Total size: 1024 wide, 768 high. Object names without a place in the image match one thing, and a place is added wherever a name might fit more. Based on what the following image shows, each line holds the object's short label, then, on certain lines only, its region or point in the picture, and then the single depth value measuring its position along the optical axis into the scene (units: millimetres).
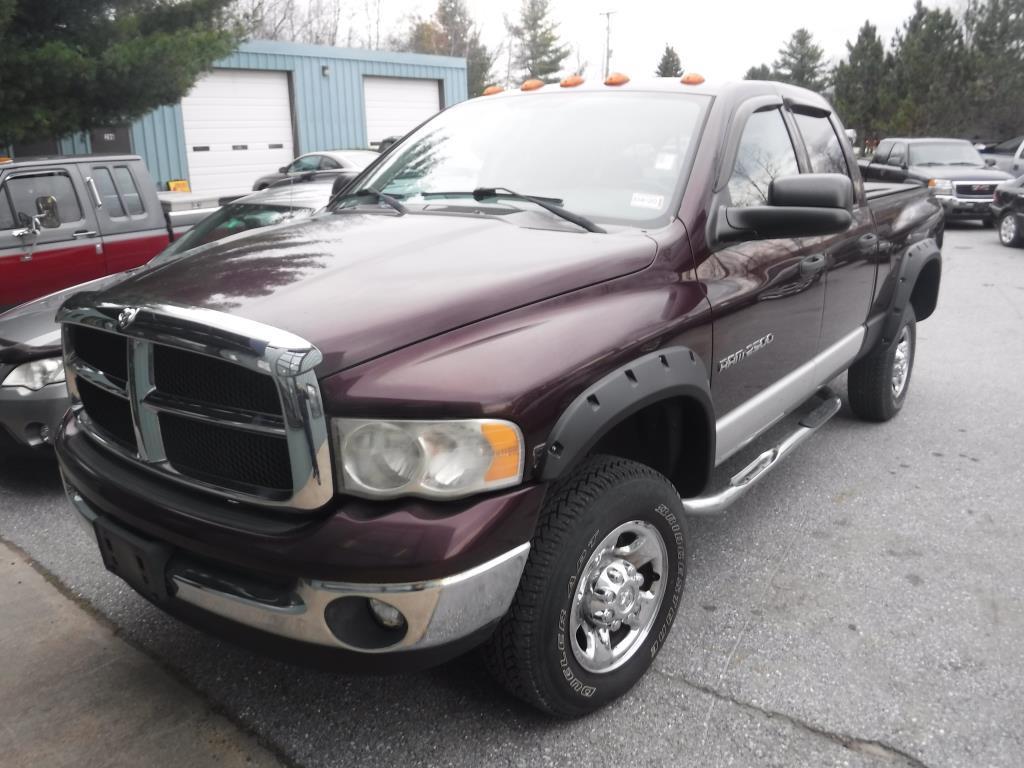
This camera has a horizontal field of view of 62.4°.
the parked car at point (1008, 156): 17500
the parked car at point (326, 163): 16500
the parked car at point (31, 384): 4102
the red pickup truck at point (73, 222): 6344
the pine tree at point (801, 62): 67875
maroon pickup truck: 1986
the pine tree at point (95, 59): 9758
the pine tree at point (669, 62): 62844
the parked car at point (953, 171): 15266
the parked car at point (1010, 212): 12930
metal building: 18656
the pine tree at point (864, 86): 33625
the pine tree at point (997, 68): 29672
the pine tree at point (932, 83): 29672
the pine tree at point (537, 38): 67562
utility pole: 67425
